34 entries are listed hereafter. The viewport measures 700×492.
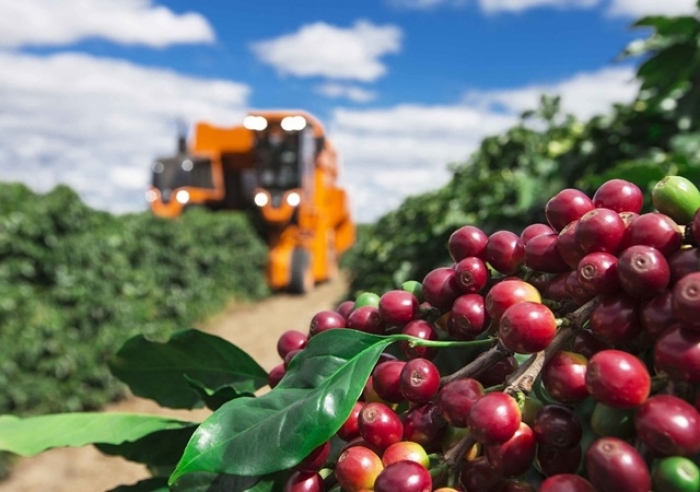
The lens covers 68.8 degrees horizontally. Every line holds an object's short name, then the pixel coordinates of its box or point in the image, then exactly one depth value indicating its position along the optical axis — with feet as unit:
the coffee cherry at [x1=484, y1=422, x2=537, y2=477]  0.47
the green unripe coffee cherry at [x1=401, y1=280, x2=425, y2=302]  0.68
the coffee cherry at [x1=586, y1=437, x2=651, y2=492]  0.40
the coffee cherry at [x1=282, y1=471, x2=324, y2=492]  0.53
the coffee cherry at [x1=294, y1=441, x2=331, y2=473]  0.54
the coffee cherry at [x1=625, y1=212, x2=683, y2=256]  0.48
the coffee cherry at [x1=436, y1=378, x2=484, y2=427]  0.50
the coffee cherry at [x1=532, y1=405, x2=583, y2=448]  0.46
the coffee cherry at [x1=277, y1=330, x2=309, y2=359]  0.73
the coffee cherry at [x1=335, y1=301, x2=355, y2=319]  0.73
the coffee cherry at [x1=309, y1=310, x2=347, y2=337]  0.69
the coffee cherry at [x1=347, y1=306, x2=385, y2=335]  0.66
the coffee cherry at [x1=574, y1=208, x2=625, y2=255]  0.50
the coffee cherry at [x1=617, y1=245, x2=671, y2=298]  0.45
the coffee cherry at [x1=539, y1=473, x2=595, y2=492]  0.42
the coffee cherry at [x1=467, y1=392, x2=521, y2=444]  0.46
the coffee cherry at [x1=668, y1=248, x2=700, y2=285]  0.45
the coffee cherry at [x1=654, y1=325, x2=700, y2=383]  0.42
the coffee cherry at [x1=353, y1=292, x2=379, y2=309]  0.72
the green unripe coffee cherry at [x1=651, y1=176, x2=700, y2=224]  0.52
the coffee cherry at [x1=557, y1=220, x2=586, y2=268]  0.52
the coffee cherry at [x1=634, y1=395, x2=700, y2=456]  0.40
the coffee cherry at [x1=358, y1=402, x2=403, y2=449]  0.53
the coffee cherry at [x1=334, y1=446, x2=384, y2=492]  0.51
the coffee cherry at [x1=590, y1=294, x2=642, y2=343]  0.46
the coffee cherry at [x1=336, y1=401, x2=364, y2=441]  0.57
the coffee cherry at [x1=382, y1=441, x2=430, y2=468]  0.51
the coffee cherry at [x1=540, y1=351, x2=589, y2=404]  0.47
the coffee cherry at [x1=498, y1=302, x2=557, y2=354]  0.48
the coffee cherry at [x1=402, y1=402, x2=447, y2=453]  0.53
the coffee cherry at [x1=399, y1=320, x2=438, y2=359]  0.59
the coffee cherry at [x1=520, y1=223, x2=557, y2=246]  0.59
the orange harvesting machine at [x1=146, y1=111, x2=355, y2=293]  40.86
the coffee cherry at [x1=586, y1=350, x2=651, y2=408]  0.42
